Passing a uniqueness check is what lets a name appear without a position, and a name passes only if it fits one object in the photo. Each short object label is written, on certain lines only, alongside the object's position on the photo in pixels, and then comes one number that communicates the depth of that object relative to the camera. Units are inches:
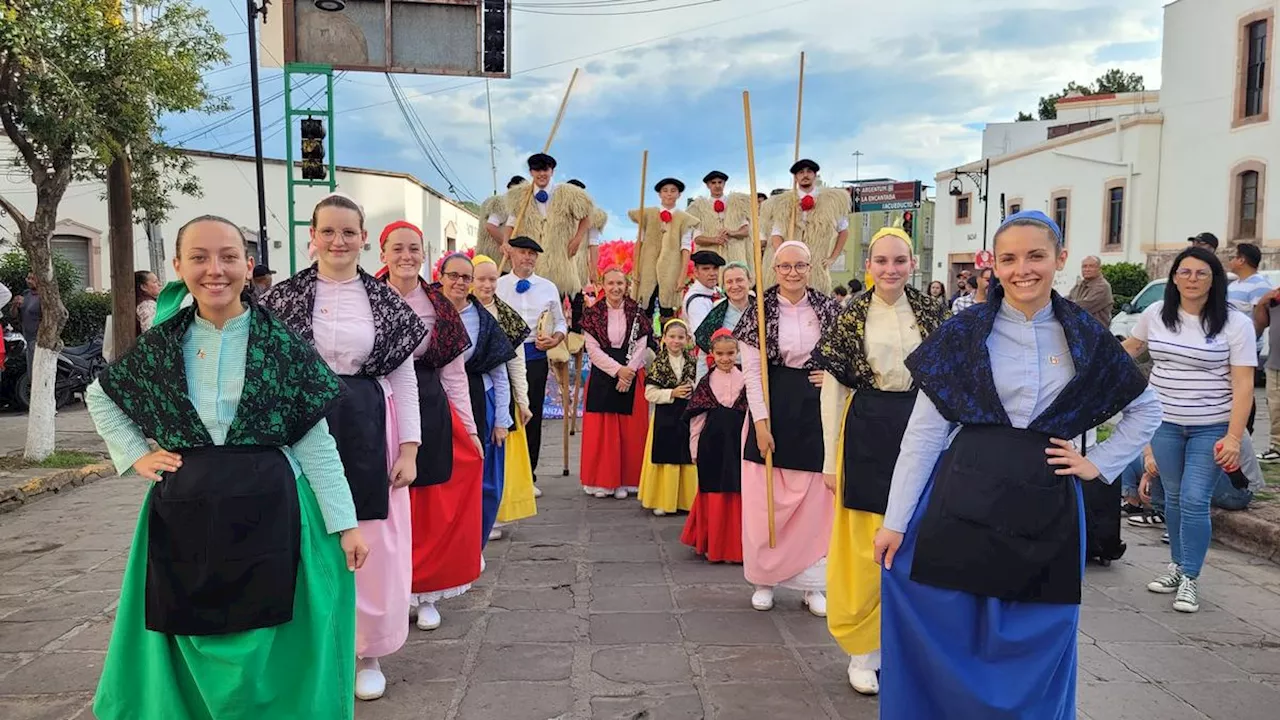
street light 1365.7
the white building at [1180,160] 896.3
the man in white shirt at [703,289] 284.0
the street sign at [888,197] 1204.4
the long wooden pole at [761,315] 176.9
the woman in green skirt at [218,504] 99.8
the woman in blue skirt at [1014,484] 103.3
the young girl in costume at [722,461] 221.6
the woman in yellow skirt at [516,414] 225.5
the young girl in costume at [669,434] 269.7
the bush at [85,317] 652.7
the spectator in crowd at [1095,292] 406.3
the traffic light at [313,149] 531.5
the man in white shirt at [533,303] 282.1
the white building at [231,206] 916.6
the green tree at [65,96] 296.7
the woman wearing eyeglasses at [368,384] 134.3
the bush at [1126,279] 958.4
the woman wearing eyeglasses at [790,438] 180.7
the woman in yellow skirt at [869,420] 146.4
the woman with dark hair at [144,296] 453.1
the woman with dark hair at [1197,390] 185.5
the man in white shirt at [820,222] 341.4
